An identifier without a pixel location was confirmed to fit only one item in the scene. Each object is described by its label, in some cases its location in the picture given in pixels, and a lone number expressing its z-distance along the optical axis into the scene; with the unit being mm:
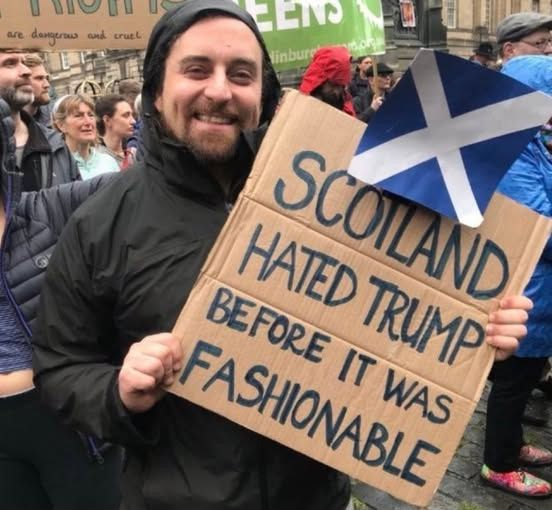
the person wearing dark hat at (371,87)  8000
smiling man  1481
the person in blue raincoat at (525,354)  2773
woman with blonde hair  4699
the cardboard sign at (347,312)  1401
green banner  3957
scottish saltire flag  1316
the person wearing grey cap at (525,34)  3781
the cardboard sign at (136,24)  3127
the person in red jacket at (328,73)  4301
